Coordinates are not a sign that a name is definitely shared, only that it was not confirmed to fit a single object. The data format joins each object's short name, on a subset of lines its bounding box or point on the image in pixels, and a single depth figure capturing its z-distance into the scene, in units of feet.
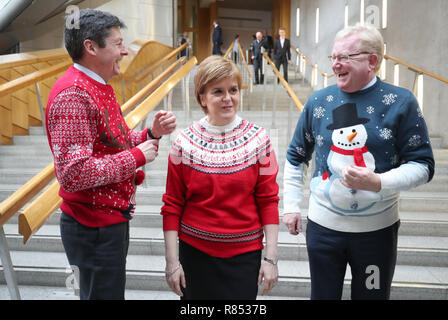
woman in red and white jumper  4.26
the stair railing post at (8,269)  5.51
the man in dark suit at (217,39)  36.93
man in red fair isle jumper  3.64
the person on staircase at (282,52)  31.07
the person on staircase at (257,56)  32.71
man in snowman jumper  4.28
